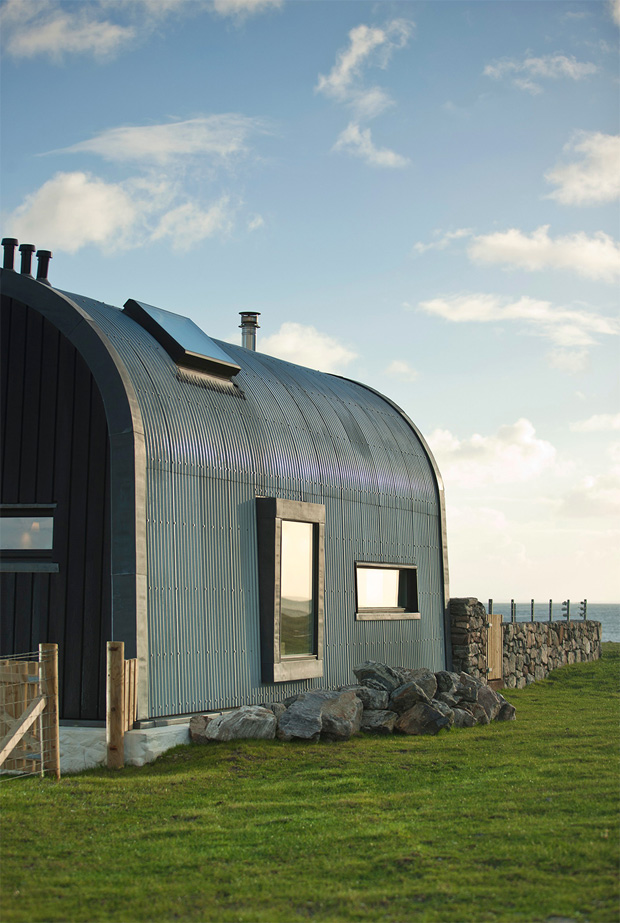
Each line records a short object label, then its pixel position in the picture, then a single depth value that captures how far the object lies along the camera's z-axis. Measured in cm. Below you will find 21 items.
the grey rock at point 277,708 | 1354
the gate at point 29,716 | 1108
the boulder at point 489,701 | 1605
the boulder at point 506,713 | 1625
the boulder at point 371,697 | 1438
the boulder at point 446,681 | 1577
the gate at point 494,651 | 2156
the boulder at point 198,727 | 1259
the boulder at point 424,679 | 1509
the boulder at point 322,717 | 1307
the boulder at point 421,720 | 1422
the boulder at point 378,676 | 1499
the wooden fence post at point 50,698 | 1108
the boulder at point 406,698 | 1454
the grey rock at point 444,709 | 1468
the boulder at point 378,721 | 1403
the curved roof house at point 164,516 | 1249
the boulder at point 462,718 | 1520
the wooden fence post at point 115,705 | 1162
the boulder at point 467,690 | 1585
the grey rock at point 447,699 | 1560
